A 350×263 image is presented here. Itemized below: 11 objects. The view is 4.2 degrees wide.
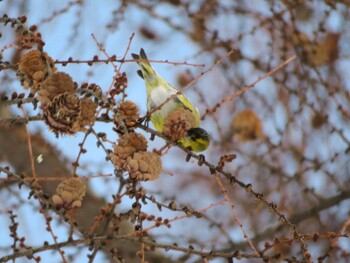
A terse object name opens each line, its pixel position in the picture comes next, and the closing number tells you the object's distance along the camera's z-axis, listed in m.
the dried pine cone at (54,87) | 3.64
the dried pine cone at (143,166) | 3.65
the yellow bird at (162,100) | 3.91
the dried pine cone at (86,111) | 3.65
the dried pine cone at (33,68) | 3.66
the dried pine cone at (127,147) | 3.66
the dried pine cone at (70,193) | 3.63
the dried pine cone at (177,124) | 3.71
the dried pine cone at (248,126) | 5.02
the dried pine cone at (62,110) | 3.63
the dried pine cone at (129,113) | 3.68
